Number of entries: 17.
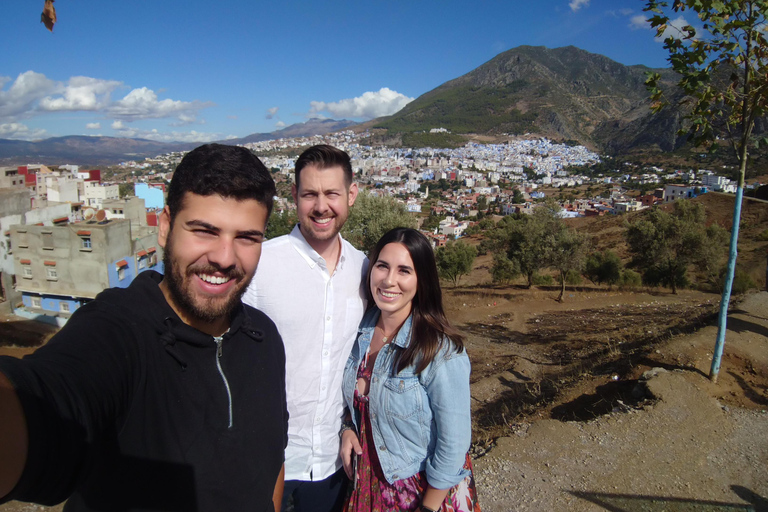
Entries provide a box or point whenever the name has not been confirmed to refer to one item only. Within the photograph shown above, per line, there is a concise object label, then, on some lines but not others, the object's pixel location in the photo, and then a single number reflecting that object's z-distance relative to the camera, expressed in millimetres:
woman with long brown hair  1516
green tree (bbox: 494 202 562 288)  14141
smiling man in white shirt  1705
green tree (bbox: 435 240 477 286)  17906
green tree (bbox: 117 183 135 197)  56819
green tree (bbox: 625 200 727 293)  13133
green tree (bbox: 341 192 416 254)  13438
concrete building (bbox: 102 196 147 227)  22828
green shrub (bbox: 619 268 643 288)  15492
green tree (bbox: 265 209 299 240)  21109
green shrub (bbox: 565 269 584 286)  16250
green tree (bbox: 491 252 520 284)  15320
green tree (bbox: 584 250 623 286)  16609
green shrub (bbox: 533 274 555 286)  17095
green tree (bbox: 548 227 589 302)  13414
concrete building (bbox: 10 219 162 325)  17000
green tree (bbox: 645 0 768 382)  3602
